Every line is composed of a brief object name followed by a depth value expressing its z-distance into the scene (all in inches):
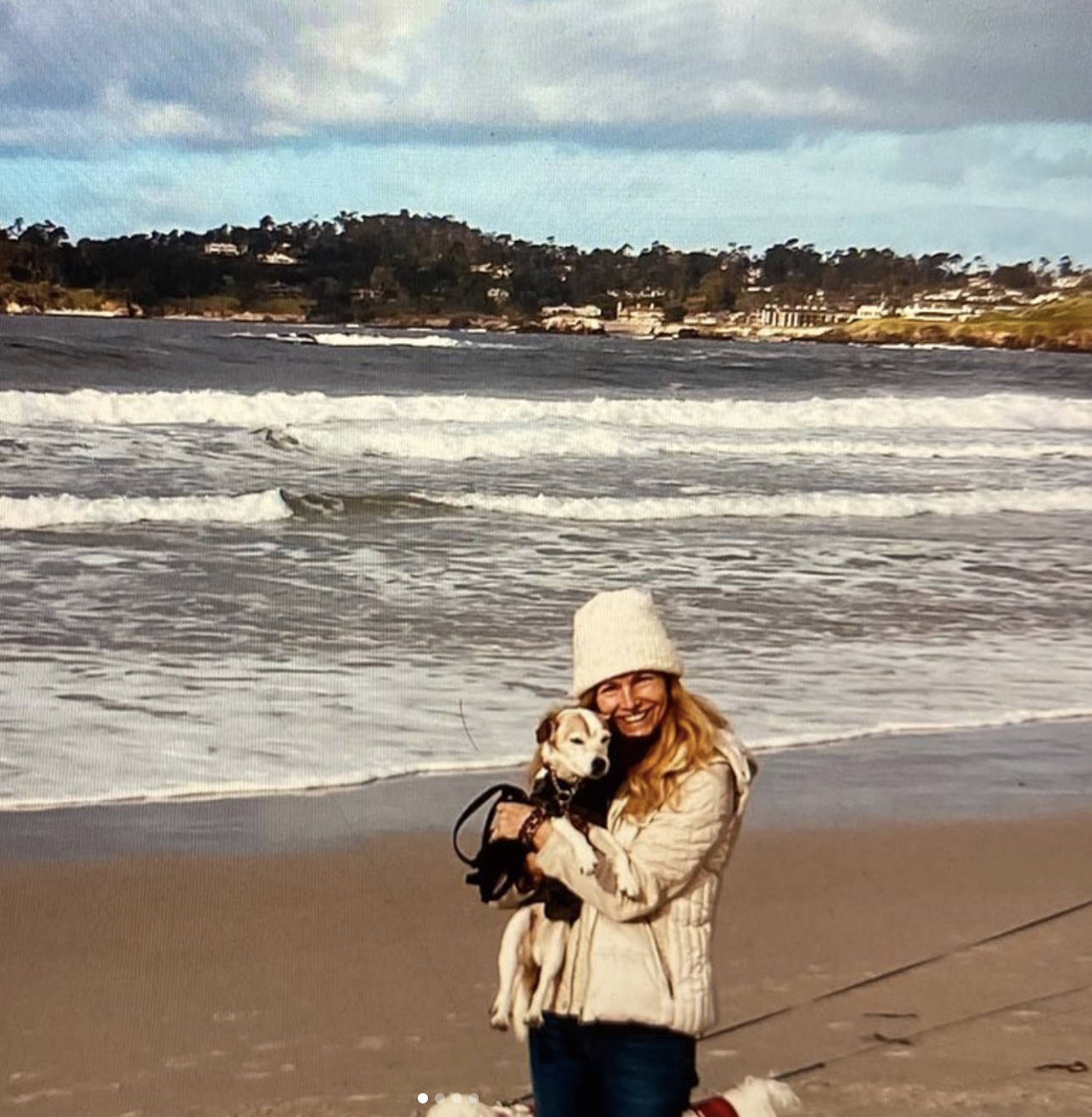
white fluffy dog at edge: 185.6
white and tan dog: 172.8
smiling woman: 173.6
